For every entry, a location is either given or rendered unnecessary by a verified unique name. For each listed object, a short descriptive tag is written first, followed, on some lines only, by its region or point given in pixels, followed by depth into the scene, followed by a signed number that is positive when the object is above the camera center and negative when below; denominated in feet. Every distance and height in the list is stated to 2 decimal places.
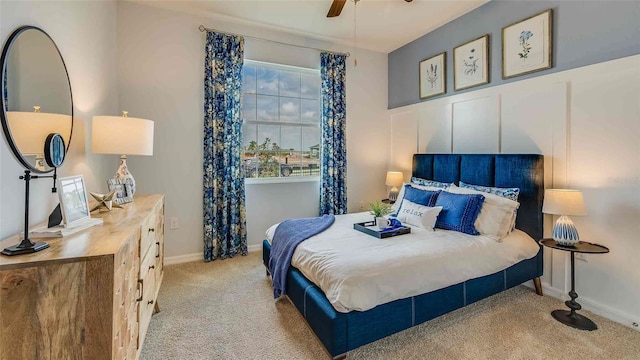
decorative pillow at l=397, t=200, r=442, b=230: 8.50 -1.10
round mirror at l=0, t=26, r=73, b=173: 4.36 +1.39
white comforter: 5.53 -1.87
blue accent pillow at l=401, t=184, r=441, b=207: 9.33 -0.57
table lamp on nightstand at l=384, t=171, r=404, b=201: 13.03 -0.03
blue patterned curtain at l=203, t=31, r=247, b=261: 10.85 +1.33
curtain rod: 10.66 +5.89
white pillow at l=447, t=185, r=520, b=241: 7.97 -1.08
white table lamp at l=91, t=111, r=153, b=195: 6.86 +1.06
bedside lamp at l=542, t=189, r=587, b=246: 7.02 -0.76
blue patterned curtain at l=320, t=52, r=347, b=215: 13.05 +2.20
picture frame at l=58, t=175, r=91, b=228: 4.40 -0.38
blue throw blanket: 7.43 -1.77
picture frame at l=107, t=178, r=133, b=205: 7.11 -0.29
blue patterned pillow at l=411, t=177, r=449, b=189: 10.50 -0.13
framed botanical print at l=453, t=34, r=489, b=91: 10.18 +4.42
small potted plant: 8.33 -1.09
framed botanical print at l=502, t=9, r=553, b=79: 8.39 +4.27
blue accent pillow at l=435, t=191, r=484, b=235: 8.17 -0.98
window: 12.12 +2.65
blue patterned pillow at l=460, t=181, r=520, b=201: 8.57 -0.35
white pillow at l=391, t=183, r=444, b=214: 10.31 -0.58
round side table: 6.82 -3.14
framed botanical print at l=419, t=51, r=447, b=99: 11.77 +4.52
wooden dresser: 3.26 -1.49
